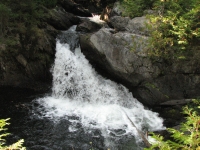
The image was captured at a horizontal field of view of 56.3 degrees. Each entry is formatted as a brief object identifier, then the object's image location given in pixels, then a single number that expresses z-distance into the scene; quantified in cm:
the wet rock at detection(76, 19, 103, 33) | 1566
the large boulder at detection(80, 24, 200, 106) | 1057
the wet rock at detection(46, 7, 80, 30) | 1539
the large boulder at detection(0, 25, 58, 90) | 1150
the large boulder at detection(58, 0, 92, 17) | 2003
